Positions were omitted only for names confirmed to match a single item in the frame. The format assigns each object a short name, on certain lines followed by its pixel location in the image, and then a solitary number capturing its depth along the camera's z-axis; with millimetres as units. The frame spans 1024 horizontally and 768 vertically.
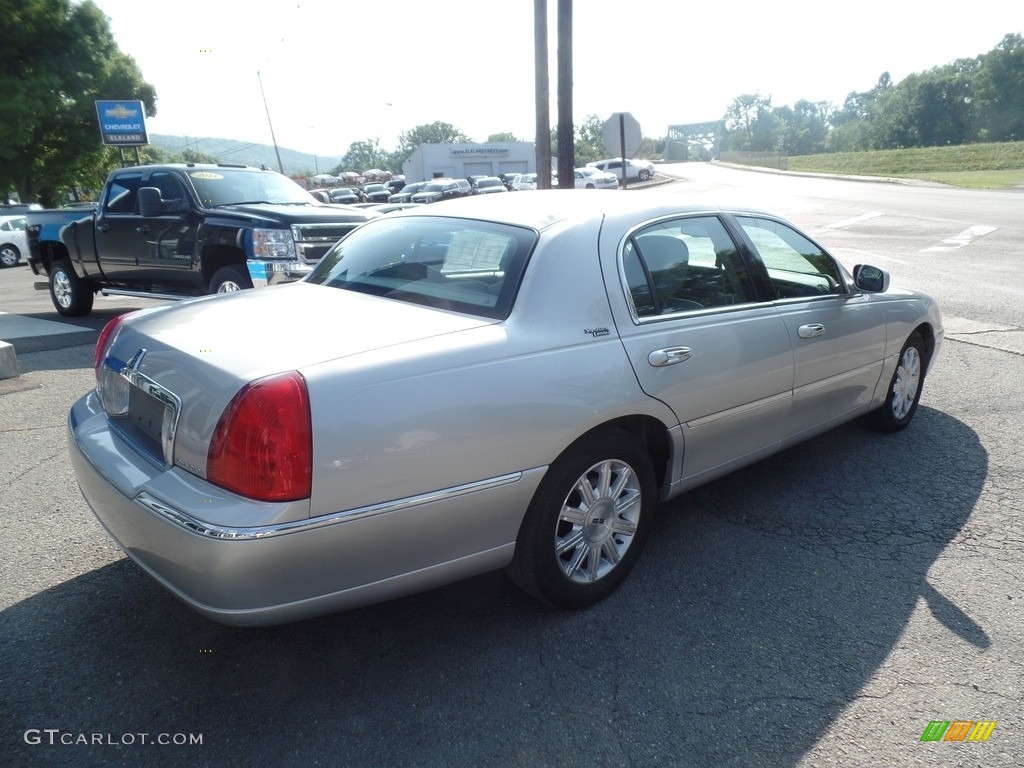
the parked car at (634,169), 48156
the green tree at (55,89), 32656
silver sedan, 2502
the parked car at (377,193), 50394
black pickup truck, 8078
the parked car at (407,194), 43175
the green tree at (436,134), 146875
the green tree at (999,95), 88438
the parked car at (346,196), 37825
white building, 83000
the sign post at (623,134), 13930
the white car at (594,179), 40094
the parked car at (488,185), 43156
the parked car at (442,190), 38938
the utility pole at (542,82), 13023
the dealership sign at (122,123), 30156
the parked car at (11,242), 21875
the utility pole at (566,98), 12914
